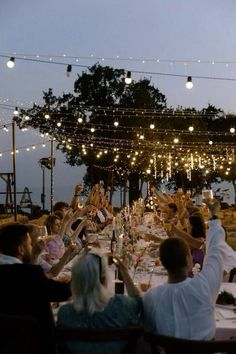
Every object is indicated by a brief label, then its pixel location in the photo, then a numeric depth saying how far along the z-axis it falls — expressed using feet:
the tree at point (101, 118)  92.07
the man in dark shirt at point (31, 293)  10.35
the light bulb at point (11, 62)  33.94
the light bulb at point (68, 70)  35.86
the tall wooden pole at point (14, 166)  42.89
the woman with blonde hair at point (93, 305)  9.09
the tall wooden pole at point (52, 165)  57.39
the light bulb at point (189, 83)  35.64
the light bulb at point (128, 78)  35.04
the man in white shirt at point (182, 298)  9.49
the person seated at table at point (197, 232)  18.21
